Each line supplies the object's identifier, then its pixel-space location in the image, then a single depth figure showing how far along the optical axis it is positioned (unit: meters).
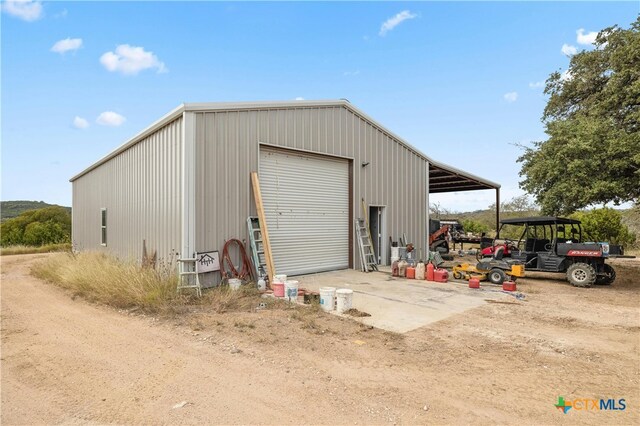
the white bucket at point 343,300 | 6.64
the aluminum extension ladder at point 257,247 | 8.91
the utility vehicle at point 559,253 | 9.66
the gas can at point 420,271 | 10.82
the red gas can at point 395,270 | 11.20
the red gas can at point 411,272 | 10.91
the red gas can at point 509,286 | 9.01
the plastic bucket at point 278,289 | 7.55
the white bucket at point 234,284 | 8.07
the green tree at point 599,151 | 10.08
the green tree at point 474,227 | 28.33
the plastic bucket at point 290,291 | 7.46
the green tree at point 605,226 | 18.41
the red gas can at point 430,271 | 10.52
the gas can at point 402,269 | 11.09
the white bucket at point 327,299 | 6.73
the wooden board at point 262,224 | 8.71
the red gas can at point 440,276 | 10.34
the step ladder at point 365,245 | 12.20
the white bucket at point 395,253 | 13.31
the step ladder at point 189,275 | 7.65
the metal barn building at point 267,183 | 8.54
